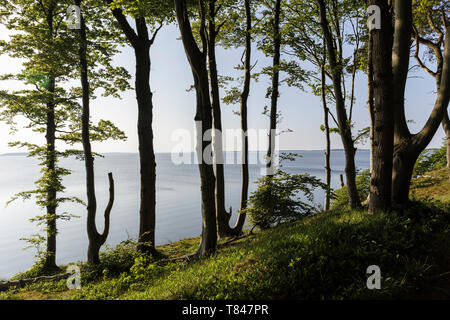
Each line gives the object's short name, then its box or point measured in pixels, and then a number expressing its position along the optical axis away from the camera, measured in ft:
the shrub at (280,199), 26.21
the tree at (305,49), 29.22
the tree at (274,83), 32.07
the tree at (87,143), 26.86
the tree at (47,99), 30.94
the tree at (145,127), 29.63
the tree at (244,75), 31.65
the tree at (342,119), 22.98
